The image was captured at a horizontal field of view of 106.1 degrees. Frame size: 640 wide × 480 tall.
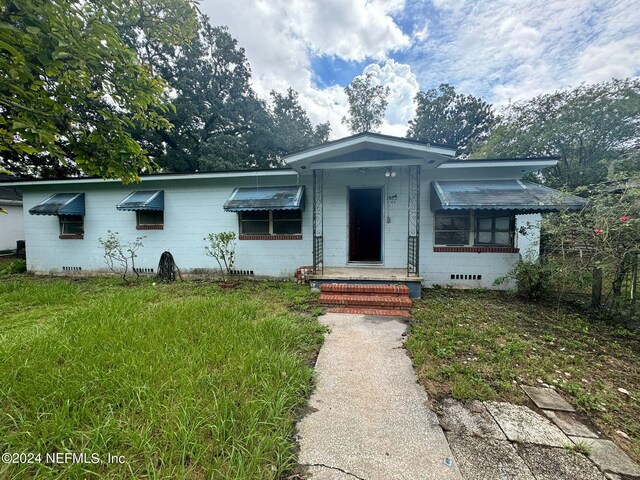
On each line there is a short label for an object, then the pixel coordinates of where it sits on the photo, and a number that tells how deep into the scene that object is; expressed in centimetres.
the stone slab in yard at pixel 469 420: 188
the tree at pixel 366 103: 1847
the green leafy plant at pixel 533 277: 504
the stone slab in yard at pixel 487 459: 153
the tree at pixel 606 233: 352
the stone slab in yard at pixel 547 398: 217
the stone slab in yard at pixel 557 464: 153
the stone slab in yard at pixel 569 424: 189
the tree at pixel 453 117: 2059
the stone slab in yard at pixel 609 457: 158
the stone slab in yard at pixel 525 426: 182
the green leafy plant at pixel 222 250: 698
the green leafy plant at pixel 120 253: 771
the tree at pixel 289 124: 1528
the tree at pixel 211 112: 1332
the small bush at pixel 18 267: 865
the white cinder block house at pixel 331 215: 559
